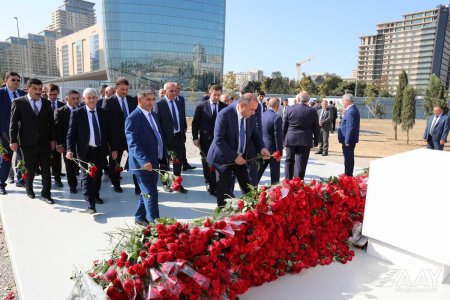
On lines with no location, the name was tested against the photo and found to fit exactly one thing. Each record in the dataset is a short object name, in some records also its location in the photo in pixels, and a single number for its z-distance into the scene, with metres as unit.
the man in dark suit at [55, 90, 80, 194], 5.46
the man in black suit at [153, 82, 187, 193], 5.39
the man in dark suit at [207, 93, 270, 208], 3.79
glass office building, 64.06
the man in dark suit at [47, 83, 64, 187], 5.98
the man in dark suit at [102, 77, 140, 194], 5.59
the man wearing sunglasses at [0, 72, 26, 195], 5.42
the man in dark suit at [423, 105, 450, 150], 8.62
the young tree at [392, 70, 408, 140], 15.61
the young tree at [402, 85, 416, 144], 14.76
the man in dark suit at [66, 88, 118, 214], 4.63
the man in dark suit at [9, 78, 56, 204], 4.89
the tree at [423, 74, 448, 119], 17.17
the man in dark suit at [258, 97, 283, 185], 5.78
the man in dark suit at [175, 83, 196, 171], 6.16
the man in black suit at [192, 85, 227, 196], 5.76
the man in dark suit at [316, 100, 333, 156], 10.34
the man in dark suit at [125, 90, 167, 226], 3.69
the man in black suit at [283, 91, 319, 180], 5.82
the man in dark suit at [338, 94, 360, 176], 6.40
